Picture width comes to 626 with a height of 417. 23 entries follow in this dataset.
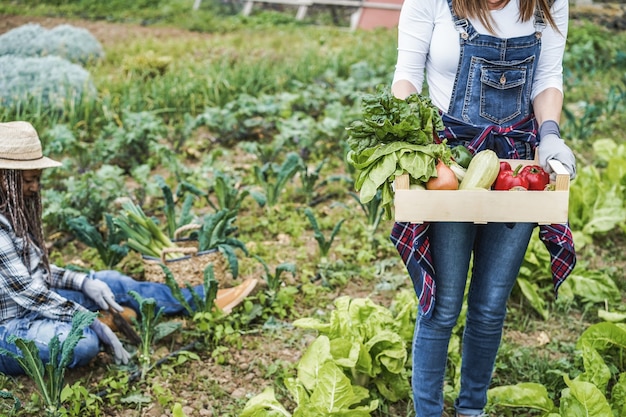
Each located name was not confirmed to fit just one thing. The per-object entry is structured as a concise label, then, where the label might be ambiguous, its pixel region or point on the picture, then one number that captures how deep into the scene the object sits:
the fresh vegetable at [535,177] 2.09
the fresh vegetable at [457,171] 2.09
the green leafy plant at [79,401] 2.76
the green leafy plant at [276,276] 3.51
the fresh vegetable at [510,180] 2.08
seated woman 2.85
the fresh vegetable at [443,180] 2.00
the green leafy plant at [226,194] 4.17
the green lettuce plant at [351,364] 2.53
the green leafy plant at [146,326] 3.01
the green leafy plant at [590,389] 2.50
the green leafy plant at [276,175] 4.45
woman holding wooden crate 2.20
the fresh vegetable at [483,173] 2.04
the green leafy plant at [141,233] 3.60
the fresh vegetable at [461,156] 2.18
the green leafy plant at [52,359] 2.64
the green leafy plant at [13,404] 2.63
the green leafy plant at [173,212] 3.83
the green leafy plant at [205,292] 3.28
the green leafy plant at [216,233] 3.64
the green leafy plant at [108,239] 3.56
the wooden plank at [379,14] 10.98
